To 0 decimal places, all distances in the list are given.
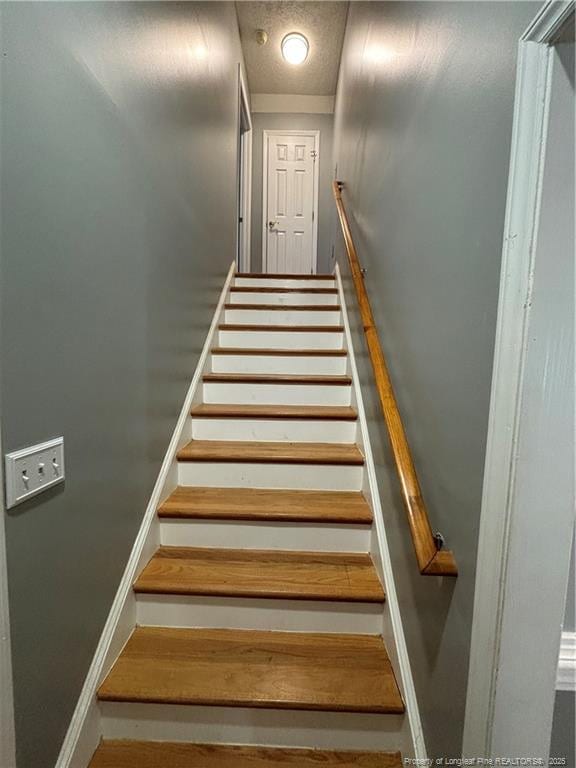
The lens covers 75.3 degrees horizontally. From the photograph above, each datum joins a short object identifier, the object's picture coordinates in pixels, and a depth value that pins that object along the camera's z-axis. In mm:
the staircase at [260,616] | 1142
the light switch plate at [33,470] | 790
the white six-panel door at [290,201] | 4730
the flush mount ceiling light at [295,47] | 3469
